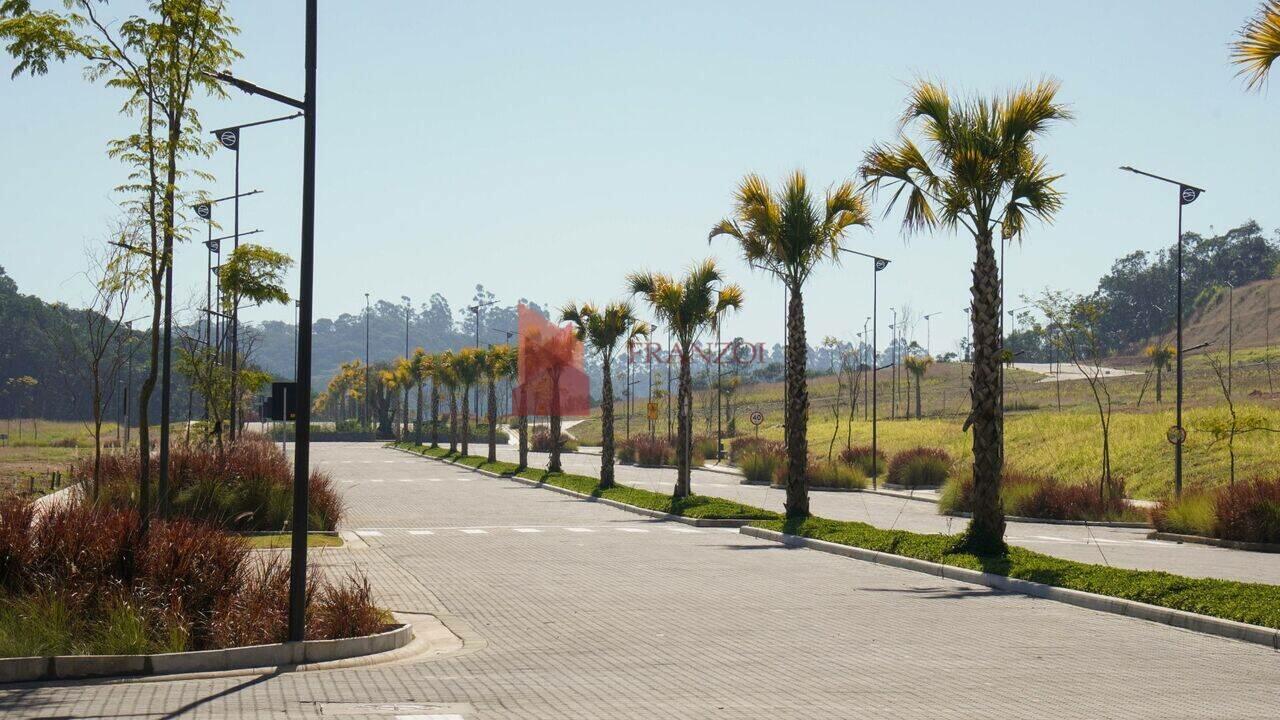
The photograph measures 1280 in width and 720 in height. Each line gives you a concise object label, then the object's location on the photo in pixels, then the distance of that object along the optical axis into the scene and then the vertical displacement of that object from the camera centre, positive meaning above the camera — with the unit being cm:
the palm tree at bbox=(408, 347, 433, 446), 9556 +264
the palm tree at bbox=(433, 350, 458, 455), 7916 +192
